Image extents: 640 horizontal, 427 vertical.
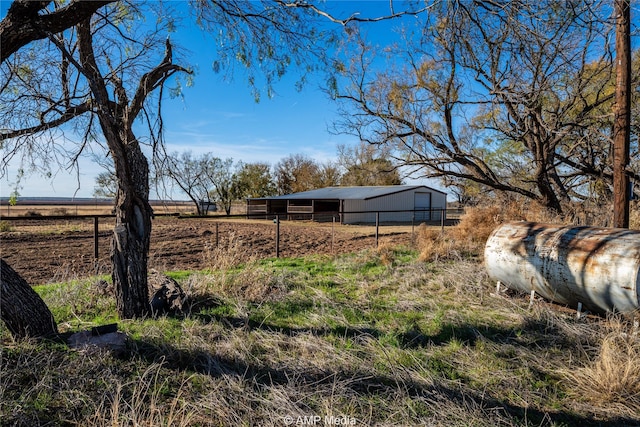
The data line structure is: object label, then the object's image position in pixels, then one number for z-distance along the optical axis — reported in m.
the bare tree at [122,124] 3.84
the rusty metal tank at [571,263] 4.06
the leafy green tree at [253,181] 40.56
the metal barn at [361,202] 27.94
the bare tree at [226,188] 36.81
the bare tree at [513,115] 9.30
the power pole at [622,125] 6.51
